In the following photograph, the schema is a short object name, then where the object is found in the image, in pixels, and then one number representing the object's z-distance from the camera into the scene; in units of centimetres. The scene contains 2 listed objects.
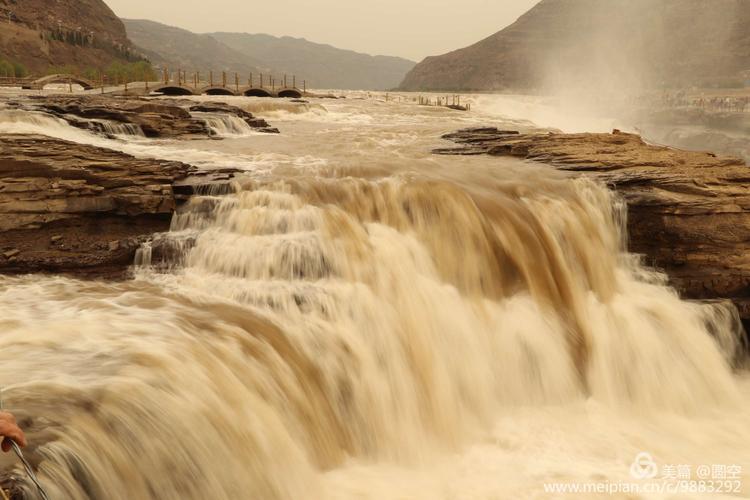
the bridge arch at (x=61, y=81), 3825
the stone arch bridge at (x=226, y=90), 3833
